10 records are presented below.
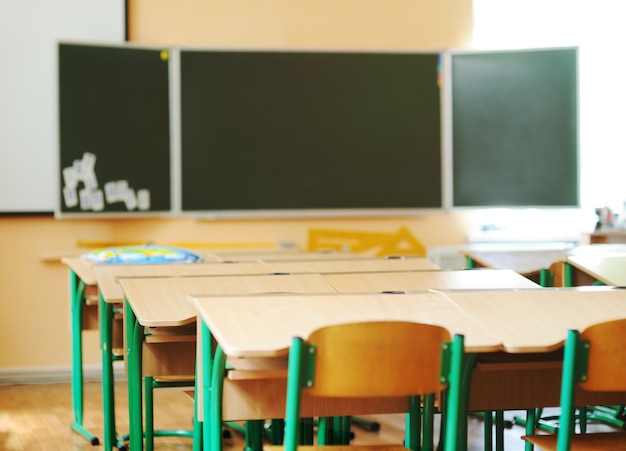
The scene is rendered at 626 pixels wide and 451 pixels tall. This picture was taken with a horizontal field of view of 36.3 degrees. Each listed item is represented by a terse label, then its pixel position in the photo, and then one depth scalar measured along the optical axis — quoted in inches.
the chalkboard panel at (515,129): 229.6
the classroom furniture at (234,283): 112.0
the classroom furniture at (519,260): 169.9
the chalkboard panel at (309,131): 219.3
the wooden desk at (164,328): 117.1
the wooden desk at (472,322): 87.4
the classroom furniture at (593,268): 145.9
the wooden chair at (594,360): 86.6
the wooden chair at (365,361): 80.4
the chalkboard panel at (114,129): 208.5
